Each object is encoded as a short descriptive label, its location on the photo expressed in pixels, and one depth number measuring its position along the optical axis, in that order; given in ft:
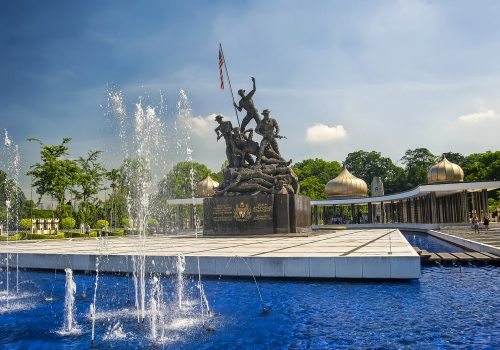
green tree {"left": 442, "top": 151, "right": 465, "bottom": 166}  218.79
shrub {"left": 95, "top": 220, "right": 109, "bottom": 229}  150.04
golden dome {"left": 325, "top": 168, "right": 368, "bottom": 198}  159.63
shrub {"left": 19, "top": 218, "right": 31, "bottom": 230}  137.39
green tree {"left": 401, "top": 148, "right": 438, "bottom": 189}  214.69
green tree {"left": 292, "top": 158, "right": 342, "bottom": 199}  222.28
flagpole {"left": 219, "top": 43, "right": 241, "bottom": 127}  83.30
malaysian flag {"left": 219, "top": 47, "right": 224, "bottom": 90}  84.52
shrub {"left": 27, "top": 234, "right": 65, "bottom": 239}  113.50
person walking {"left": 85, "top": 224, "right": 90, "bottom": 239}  116.44
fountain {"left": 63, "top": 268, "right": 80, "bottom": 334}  23.81
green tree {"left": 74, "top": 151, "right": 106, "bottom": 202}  160.35
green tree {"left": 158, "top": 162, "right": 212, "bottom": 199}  225.76
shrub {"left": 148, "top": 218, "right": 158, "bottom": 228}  164.45
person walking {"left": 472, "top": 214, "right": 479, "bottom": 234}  88.92
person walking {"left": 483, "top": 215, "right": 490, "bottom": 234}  96.94
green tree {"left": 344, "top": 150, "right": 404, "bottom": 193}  238.89
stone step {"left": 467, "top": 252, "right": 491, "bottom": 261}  44.95
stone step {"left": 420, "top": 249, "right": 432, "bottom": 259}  46.07
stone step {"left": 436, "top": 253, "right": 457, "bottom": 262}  45.21
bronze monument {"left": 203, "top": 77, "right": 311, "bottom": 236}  74.49
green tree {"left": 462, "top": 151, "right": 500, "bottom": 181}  172.45
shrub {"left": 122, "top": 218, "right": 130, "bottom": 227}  165.37
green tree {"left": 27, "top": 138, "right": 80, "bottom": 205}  144.56
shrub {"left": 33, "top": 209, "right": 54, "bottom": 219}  191.97
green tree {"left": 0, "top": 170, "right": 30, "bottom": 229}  170.32
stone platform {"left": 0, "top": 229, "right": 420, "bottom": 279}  33.83
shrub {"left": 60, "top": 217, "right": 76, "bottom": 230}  138.62
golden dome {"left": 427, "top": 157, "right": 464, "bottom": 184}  124.36
